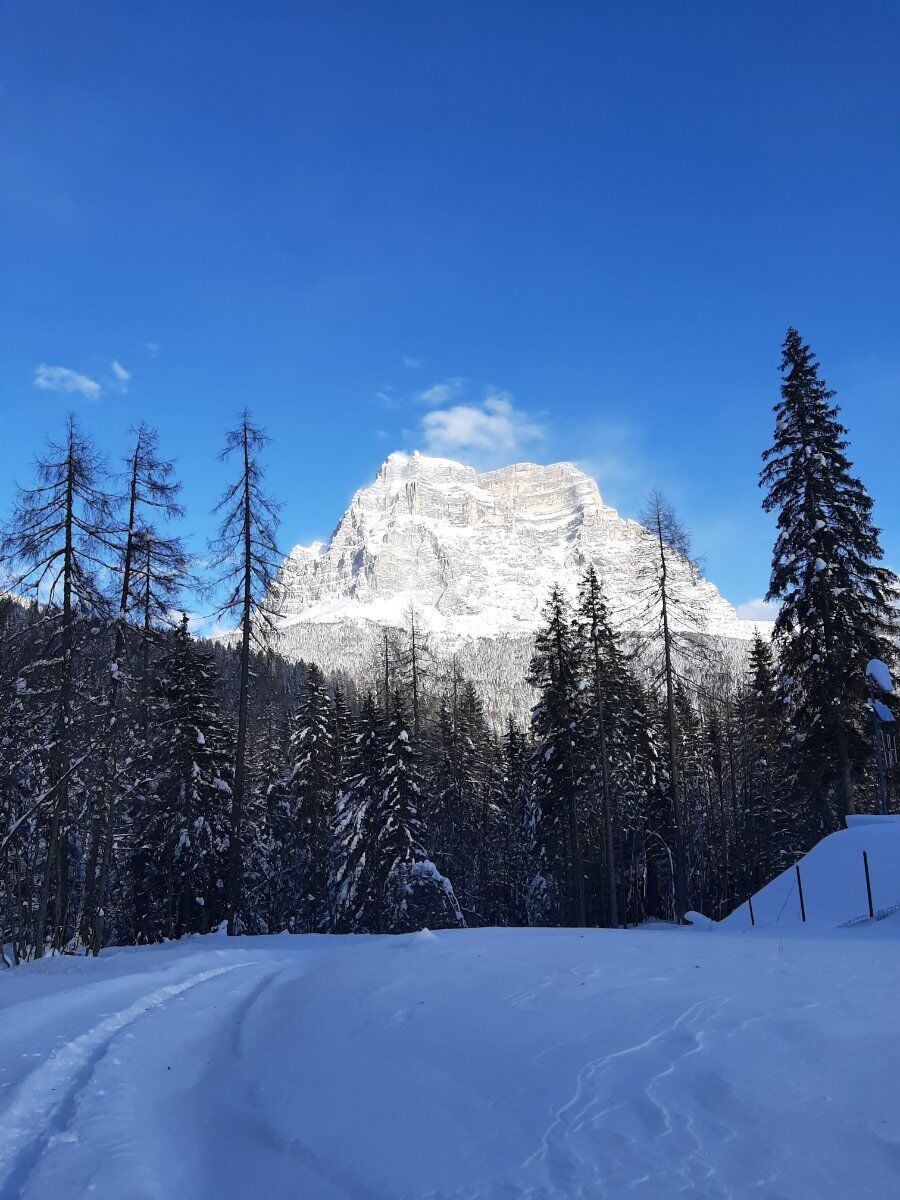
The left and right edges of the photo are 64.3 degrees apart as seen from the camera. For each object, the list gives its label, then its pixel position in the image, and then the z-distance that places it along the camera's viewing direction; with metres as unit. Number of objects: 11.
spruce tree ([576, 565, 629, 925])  25.78
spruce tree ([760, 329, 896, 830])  19.81
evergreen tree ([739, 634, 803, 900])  32.78
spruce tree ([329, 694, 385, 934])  27.66
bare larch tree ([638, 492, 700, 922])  24.33
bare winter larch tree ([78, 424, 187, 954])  16.12
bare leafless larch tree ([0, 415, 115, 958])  15.76
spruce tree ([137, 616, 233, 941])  25.17
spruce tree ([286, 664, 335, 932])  33.09
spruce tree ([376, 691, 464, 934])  24.88
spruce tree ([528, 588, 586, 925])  26.73
